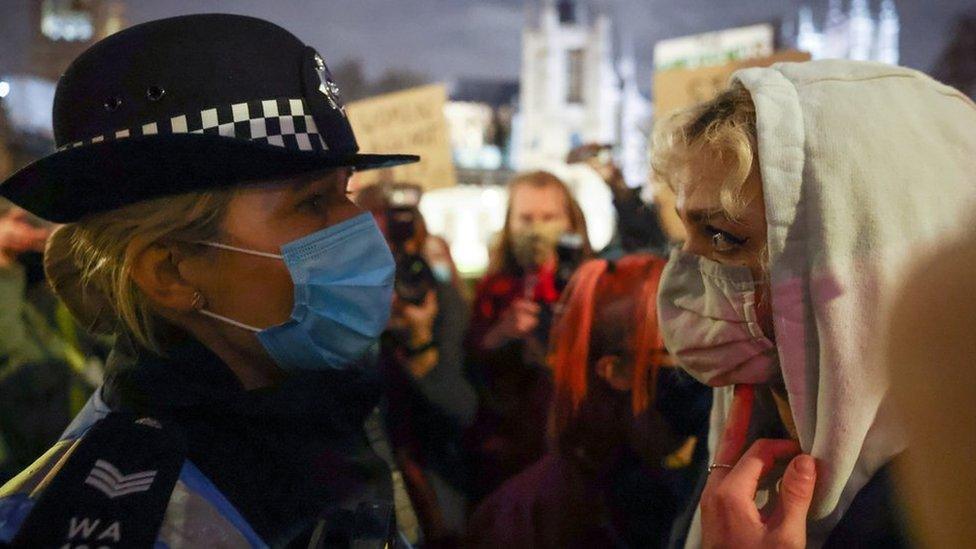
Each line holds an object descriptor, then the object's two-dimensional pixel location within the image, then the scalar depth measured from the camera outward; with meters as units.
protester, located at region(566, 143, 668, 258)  3.76
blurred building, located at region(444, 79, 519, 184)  49.94
